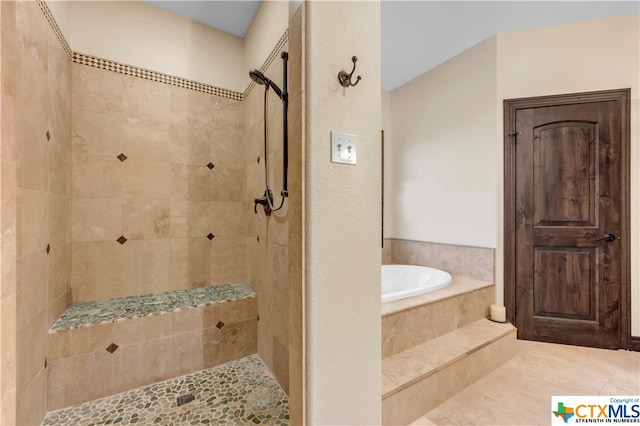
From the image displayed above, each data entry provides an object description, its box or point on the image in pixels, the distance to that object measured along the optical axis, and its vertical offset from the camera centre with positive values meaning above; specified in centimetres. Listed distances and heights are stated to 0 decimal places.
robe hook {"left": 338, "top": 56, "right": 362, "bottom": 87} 100 +49
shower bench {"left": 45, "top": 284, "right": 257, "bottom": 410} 133 -73
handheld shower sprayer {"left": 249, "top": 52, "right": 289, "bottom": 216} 134 +37
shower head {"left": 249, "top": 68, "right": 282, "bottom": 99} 139 +71
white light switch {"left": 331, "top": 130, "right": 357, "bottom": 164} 99 +23
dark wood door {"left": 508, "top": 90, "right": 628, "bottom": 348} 214 -11
